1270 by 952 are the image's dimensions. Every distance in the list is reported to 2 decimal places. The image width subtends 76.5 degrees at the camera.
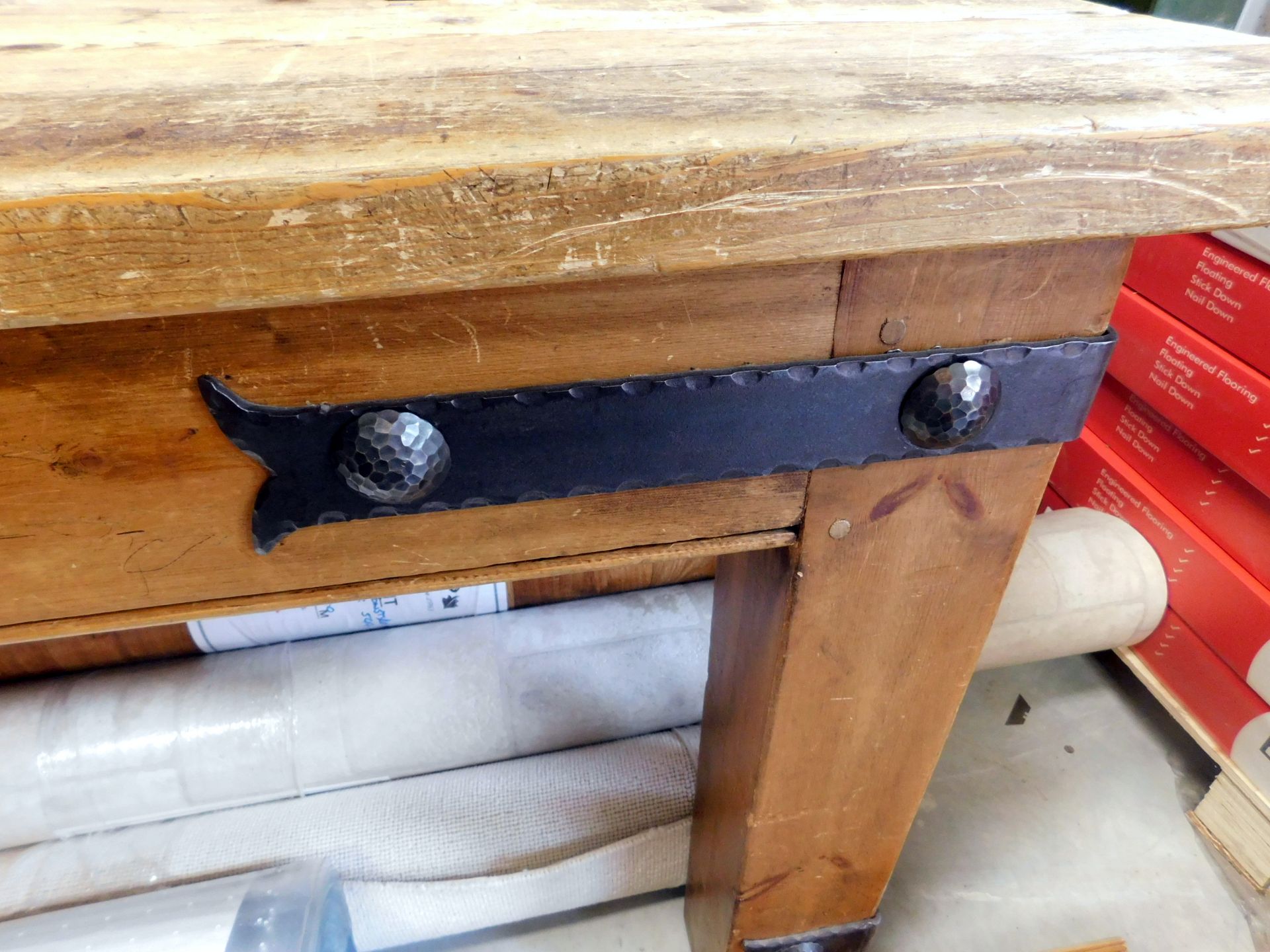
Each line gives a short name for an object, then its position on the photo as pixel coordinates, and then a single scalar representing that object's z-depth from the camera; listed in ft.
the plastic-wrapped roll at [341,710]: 2.83
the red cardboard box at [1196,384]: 3.07
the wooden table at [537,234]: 0.89
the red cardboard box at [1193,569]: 3.16
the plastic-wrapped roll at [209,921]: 2.38
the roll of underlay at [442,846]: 2.67
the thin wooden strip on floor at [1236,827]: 3.18
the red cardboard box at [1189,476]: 3.21
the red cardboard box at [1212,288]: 3.04
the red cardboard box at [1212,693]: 3.18
